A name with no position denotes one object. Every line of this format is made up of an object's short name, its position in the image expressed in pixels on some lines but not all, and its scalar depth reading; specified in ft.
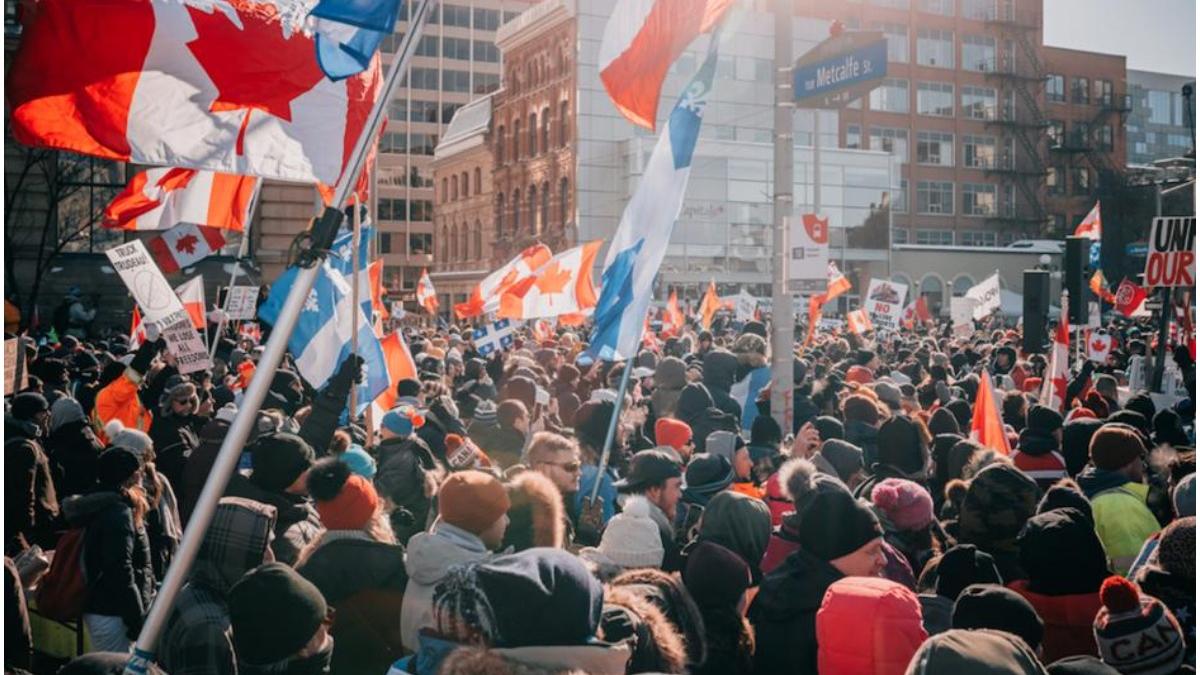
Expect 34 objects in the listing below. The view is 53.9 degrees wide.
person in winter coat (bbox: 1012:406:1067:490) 25.28
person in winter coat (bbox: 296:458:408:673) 15.79
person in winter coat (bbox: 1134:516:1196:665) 15.26
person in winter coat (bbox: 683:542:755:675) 14.82
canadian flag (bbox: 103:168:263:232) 36.73
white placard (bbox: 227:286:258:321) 57.00
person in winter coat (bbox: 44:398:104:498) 25.72
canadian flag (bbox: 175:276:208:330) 53.26
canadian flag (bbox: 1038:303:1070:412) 40.50
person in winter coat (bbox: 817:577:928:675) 12.56
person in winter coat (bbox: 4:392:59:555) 22.50
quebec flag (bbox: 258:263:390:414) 32.32
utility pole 30.09
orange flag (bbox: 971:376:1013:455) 29.66
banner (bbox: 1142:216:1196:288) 42.45
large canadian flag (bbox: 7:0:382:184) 18.67
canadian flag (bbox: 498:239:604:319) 57.36
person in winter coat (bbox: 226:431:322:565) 19.07
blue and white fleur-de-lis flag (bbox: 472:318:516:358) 60.03
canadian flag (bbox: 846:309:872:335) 75.15
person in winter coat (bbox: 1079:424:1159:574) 19.42
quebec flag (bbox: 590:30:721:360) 23.79
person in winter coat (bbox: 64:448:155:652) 18.53
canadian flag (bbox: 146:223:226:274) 62.39
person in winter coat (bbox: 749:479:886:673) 15.06
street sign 29.50
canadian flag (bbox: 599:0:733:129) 24.97
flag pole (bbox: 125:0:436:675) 11.47
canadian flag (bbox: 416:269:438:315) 102.42
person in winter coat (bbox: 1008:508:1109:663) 14.80
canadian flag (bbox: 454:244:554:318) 60.54
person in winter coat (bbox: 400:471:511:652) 14.93
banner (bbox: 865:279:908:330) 73.41
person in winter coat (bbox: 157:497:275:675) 15.21
